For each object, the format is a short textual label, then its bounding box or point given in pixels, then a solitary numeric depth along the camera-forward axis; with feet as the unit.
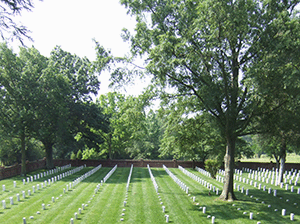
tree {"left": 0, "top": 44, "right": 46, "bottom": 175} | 86.25
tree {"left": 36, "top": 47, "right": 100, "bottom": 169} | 94.27
